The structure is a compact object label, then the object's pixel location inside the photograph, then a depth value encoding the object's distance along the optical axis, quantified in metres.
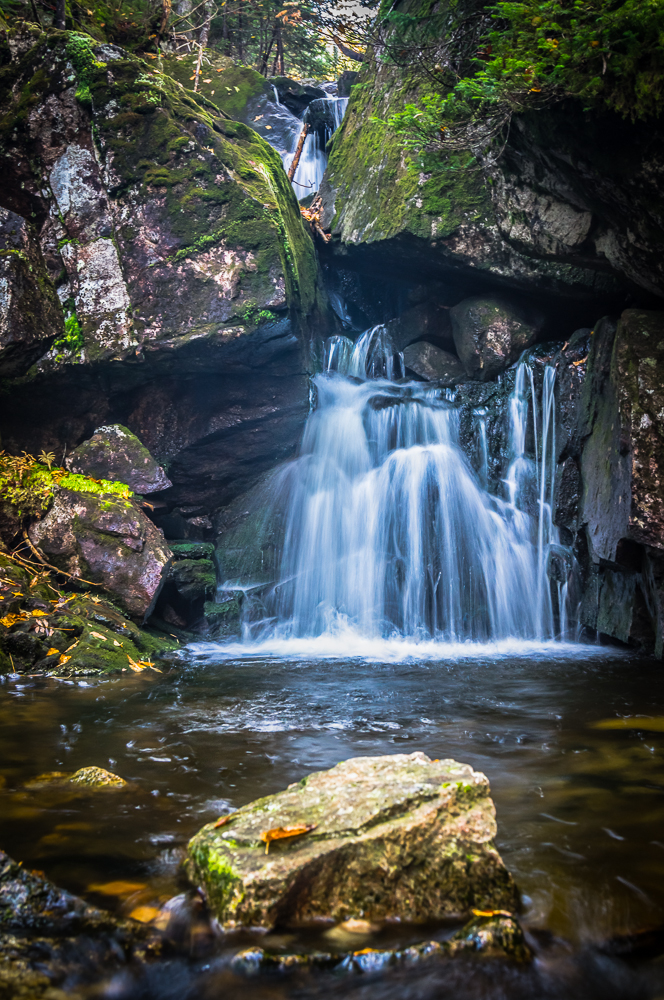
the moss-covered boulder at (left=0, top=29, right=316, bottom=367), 8.95
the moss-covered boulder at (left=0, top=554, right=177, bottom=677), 6.30
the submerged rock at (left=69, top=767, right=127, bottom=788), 3.42
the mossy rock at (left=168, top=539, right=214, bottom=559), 9.91
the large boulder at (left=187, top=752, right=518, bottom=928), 2.13
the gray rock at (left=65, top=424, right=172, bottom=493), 9.00
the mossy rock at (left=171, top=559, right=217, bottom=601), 9.29
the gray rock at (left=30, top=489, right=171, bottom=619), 7.80
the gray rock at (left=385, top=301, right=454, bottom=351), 11.73
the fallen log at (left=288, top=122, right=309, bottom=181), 14.35
